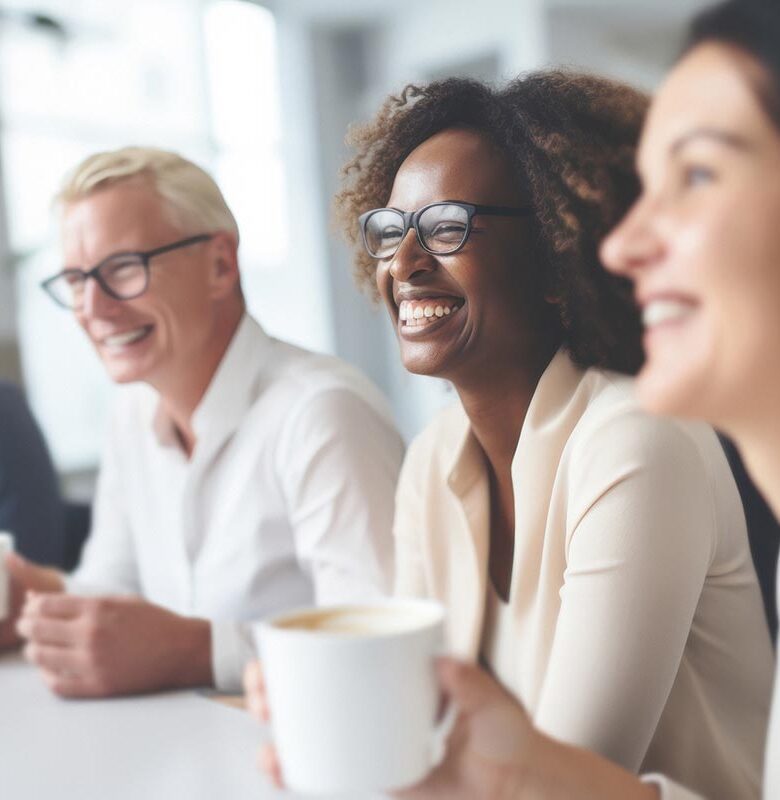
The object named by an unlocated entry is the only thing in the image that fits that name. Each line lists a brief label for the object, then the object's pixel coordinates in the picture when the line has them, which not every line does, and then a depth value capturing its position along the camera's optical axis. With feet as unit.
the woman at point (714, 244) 1.82
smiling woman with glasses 3.01
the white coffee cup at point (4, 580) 4.85
